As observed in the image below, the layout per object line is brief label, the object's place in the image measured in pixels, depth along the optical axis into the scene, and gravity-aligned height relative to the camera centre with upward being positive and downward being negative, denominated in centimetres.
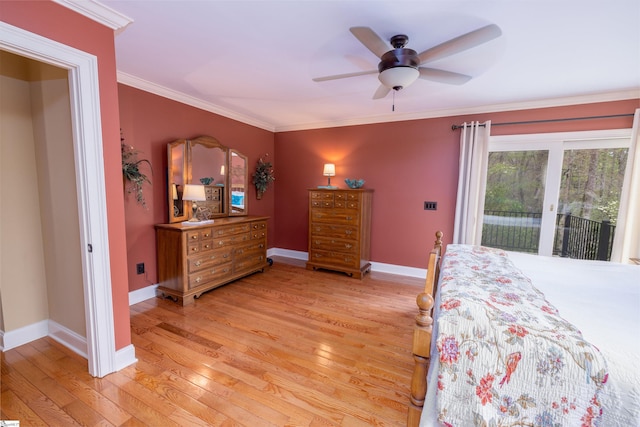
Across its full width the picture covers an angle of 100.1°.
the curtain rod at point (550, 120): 298 +89
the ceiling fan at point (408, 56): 161 +91
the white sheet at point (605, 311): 95 -57
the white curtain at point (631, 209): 285 -14
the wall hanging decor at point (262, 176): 466 +21
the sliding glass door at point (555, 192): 316 +2
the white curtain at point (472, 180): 354 +17
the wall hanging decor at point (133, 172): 284 +15
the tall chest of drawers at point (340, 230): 398 -62
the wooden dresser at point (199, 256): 299 -83
